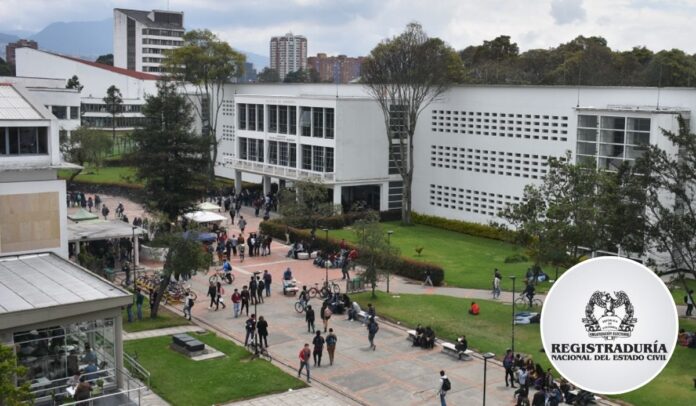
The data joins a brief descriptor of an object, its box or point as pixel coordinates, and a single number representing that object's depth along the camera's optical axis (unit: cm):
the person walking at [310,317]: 3092
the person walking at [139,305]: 3284
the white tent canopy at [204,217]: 4900
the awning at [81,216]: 4494
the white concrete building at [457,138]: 4472
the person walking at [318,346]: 2686
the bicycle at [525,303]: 3472
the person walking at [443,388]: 2303
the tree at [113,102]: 10588
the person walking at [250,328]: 2898
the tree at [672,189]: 2977
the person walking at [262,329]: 2847
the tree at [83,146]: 7288
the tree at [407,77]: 5453
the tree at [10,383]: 1691
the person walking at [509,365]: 2528
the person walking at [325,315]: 3076
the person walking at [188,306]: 3319
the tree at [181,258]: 3269
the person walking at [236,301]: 3322
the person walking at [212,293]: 3477
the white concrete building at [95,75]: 12131
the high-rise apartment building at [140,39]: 16350
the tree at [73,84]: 11091
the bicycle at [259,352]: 2794
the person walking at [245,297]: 3341
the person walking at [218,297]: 3491
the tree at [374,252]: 3572
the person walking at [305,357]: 2569
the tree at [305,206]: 5003
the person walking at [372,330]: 2905
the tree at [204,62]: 7369
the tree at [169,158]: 4500
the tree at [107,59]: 19525
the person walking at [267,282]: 3700
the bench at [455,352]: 2819
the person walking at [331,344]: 2720
